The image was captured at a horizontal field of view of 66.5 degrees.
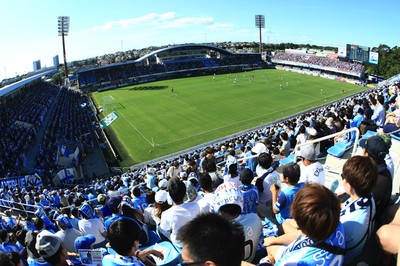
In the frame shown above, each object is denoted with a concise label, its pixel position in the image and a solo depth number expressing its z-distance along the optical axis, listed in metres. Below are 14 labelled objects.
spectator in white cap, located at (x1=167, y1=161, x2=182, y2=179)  12.06
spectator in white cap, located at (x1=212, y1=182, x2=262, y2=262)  3.81
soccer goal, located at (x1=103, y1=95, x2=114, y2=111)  46.97
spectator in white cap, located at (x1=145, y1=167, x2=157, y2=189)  12.38
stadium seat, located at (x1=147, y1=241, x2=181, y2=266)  4.07
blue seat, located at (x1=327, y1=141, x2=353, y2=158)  8.60
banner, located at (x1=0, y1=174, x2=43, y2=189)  16.85
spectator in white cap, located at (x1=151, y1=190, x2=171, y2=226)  5.67
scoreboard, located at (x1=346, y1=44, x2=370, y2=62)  70.25
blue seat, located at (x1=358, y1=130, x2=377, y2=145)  8.18
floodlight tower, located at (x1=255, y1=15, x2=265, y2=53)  102.19
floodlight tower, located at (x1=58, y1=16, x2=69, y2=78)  75.00
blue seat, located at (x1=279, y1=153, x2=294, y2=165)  9.33
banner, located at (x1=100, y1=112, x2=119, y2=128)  27.78
